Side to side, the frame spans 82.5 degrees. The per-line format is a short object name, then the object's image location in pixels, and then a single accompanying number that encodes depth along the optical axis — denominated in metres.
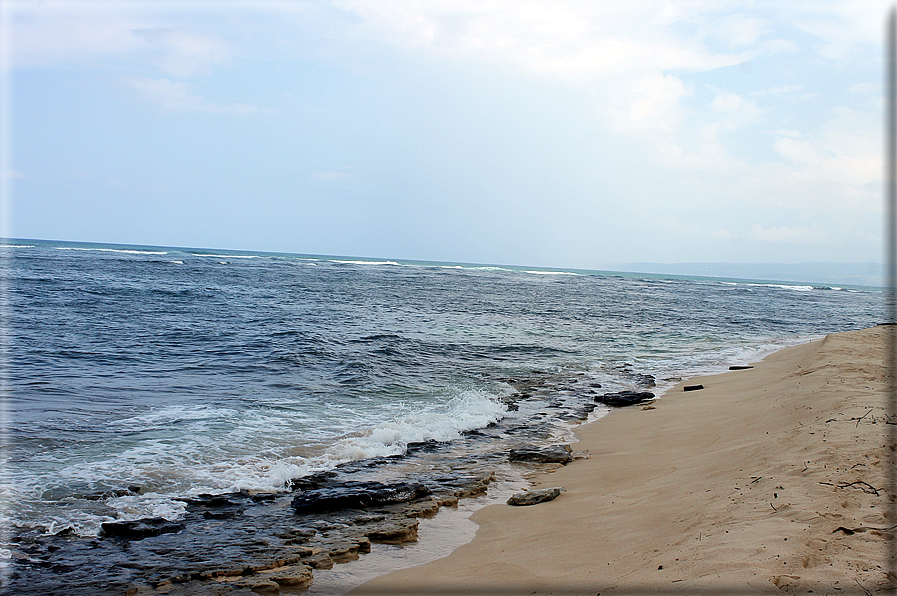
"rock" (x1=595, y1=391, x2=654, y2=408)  11.53
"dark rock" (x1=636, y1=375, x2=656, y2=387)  13.64
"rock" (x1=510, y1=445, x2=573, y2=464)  7.86
